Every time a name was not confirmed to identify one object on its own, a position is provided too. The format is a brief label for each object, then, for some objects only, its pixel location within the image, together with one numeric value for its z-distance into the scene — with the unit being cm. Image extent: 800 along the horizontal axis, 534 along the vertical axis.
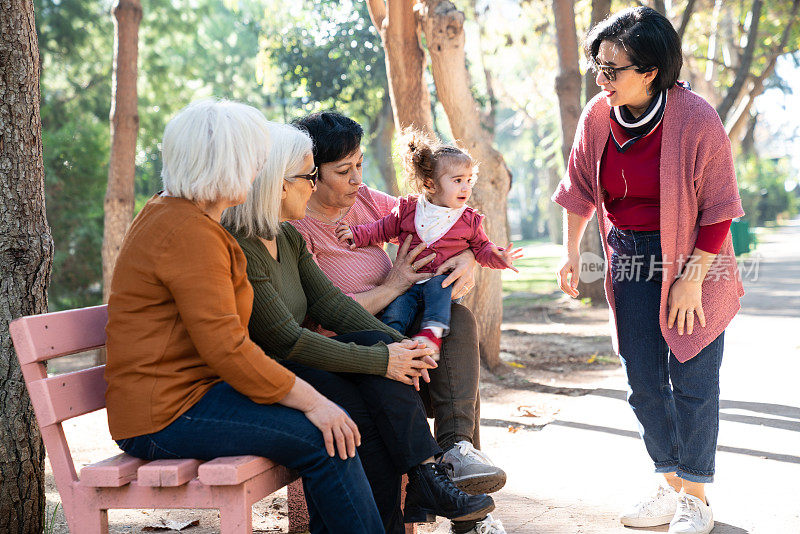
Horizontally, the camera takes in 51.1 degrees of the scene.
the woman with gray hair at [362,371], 292
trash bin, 1816
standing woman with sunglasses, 334
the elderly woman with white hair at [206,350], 244
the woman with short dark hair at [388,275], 331
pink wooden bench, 243
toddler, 397
